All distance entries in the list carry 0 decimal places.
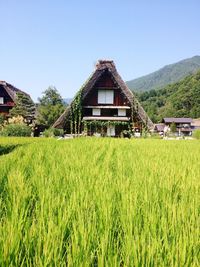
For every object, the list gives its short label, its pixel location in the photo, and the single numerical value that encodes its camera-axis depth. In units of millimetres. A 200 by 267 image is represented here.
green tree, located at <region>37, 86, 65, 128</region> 19940
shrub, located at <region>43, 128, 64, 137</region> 13108
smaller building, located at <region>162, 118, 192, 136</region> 39127
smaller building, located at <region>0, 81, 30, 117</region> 17518
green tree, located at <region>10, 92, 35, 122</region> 16689
